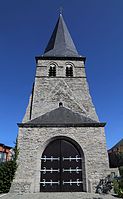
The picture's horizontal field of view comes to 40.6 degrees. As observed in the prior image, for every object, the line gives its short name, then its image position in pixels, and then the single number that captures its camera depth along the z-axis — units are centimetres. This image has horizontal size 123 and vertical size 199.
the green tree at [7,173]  869
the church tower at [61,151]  894
